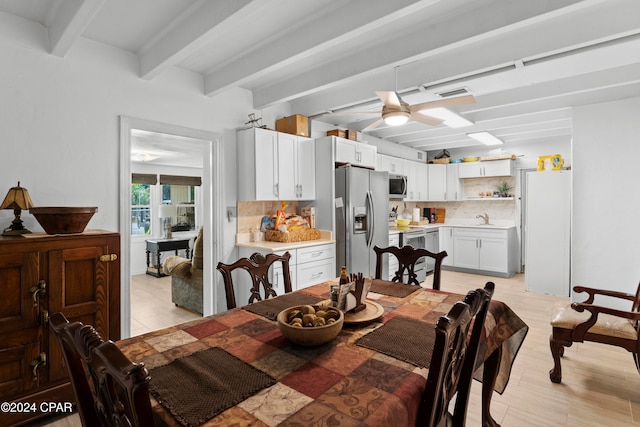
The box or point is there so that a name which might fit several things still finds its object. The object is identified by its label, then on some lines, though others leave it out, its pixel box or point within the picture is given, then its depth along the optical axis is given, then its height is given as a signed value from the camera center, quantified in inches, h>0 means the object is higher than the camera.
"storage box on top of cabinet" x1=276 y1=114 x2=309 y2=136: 159.8 +41.8
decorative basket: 150.1 -11.4
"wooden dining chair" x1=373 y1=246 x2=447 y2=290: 97.2 -14.7
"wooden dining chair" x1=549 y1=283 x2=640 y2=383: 92.6 -34.2
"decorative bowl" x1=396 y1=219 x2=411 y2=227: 234.4 -8.7
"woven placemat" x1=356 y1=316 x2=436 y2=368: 49.3 -21.2
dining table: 36.3 -21.5
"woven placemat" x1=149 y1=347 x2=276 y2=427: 36.5 -21.4
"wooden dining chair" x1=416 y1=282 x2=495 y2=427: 38.5 -20.7
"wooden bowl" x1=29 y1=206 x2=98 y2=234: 84.3 -1.7
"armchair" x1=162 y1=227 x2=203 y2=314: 159.6 -33.7
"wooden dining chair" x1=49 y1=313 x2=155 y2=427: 26.0 -14.9
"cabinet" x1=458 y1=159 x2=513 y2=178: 247.3 +32.0
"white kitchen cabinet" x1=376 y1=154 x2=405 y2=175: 227.3 +32.9
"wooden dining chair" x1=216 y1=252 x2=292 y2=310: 81.0 -15.9
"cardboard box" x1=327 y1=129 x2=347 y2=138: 173.9 +41.0
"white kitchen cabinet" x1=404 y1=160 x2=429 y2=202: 255.2 +23.6
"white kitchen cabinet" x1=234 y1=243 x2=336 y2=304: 138.9 -25.2
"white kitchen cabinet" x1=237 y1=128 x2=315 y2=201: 142.2 +20.6
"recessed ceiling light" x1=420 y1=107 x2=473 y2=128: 153.6 +44.8
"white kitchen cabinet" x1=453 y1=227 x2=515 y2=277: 234.4 -28.6
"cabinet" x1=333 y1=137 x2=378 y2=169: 168.2 +31.1
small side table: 247.8 -26.8
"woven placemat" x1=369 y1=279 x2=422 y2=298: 83.1 -20.3
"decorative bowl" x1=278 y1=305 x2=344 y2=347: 50.2 -18.7
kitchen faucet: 265.5 -6.1
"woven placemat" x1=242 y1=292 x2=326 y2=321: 69.3 -20.8
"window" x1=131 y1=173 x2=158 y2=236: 272.1 +5.3
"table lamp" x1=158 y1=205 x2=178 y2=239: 284.7 -1.6
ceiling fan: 94.8 +31.1
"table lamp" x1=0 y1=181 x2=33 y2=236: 84.0 +1.9
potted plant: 257.3 +16.4
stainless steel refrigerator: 164.9 -3.1
